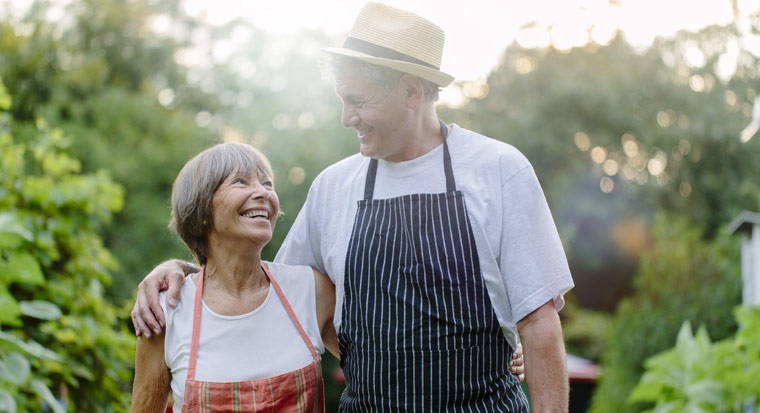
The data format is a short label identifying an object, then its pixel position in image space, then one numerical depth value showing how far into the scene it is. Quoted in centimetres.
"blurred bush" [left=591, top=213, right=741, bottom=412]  834
